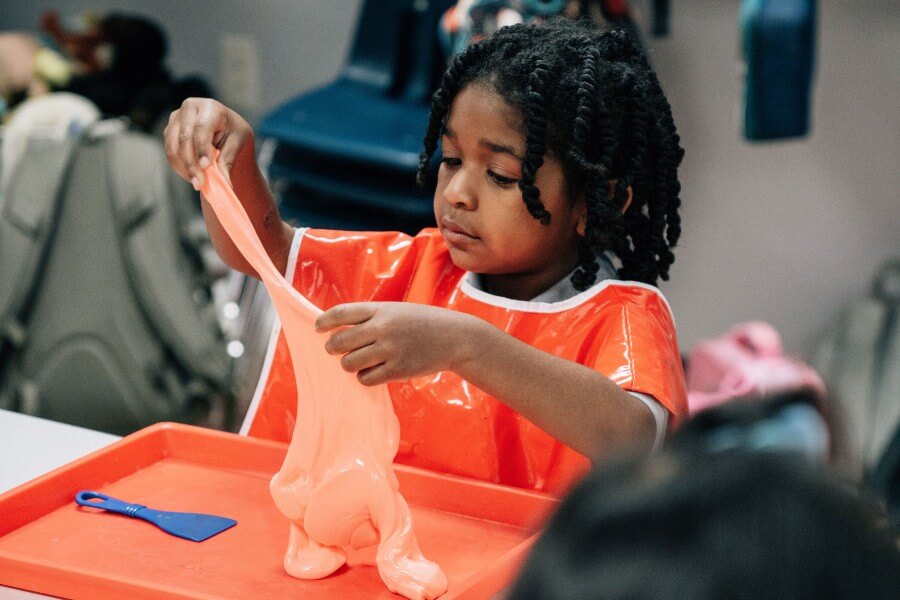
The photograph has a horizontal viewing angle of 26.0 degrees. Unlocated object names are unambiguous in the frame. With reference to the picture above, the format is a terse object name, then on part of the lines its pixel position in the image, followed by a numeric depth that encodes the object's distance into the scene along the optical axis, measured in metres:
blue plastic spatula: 1.49
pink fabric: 2.30
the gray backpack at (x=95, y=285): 2.35
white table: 1.65
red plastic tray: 1.42
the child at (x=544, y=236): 1.54
